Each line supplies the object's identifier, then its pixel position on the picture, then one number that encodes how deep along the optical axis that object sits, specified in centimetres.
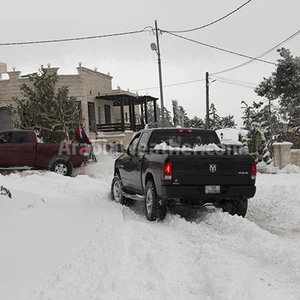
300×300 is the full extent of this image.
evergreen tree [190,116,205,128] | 9252
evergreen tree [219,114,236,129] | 10356
